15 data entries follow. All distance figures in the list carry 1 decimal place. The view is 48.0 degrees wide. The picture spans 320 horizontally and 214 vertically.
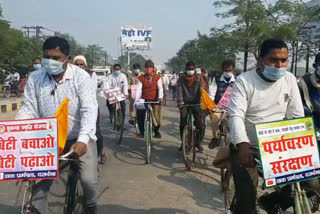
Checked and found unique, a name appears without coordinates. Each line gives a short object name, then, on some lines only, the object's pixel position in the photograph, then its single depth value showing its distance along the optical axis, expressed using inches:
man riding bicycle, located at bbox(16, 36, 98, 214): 119.2
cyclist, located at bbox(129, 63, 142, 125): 418.0
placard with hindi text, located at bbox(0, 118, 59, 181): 103.0
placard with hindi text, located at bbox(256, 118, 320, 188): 96.7
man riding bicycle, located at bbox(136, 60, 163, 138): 304.8
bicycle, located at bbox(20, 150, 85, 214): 120.8
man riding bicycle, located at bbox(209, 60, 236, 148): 264.8
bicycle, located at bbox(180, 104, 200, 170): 244.7
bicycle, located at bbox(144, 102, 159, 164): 255.8
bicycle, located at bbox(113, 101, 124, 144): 351.6
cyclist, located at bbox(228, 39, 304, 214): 112.3
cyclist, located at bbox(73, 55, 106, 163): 208.5
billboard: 1895.9
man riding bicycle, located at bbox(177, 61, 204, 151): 263.0
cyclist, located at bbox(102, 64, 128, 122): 374.6
